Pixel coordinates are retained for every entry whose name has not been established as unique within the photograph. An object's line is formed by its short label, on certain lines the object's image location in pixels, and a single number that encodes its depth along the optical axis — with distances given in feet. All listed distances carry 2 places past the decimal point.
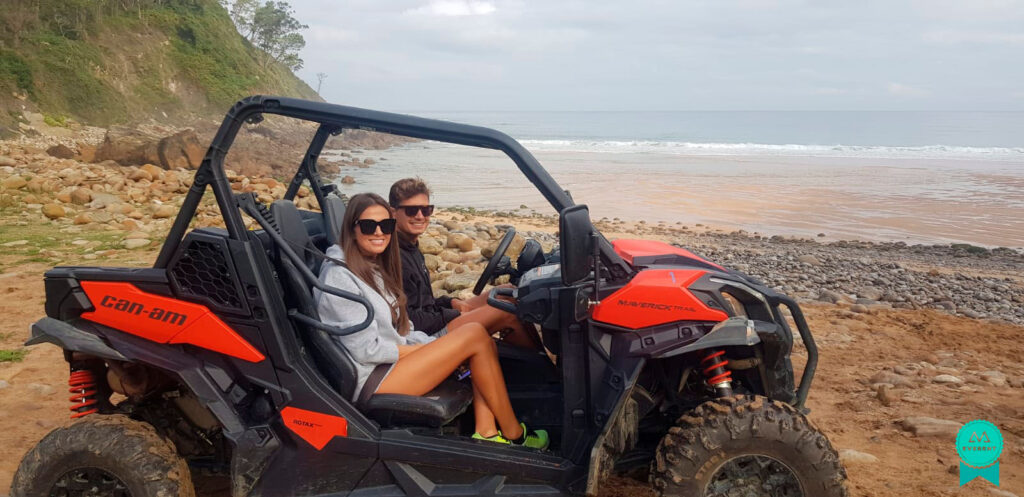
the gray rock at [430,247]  30.89
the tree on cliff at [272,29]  207.21
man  12.33
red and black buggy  9.21
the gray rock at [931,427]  14.05
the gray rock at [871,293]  28.88
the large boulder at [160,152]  59.52
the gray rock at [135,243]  30.27
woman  9.90
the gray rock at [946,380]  17.56
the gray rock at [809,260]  36.55
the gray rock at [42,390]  15.61
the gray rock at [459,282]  24.31
